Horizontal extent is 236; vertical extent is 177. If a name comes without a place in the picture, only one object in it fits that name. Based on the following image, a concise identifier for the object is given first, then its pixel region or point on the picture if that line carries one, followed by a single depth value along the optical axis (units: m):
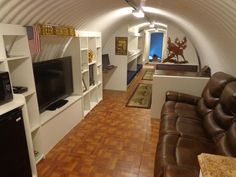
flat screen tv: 2.69
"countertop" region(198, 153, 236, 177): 0.74
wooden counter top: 3.76
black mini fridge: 1.67
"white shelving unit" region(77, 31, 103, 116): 3.80
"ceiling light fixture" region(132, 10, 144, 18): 3.44
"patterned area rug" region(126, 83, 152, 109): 4.61
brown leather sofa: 1.72
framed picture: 5.51
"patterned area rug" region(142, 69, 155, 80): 7.57
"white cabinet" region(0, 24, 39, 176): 1.83
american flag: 2.17
